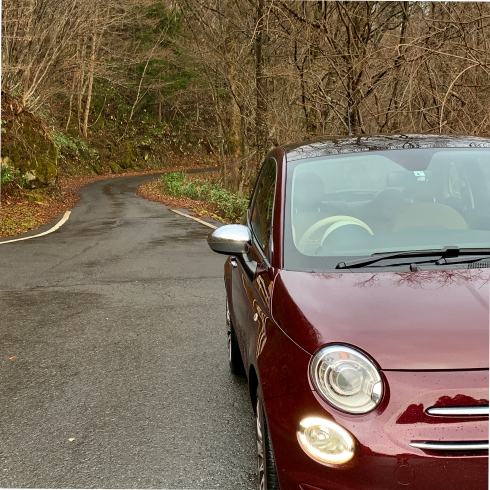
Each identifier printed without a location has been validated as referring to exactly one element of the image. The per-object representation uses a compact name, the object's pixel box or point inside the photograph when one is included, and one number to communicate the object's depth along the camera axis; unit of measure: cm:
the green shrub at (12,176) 2035
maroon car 208
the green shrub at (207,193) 2067
